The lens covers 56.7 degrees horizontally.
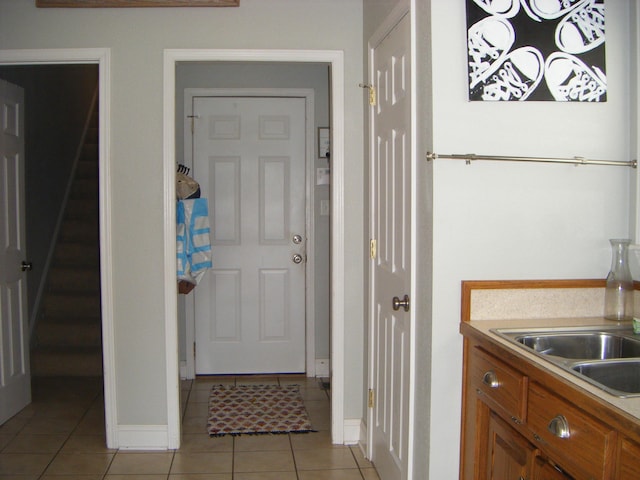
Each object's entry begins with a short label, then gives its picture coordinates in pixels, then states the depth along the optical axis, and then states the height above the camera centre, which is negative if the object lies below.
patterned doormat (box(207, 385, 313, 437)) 3.45 -1.25
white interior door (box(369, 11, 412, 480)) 2.33 -0.18
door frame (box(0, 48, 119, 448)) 3.03 +0.16
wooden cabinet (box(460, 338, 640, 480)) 1.26 -0.55
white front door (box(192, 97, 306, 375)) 4.35 -0.15
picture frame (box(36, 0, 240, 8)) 2.98 +1.06
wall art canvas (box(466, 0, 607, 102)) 2.02 +0.55
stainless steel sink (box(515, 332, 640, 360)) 1.86 -0.42
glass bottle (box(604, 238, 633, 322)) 2.01 -0.26
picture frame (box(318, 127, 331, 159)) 4.34 +0.53
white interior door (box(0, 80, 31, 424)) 3.53 -0.30
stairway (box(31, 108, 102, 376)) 4.41 -0.70
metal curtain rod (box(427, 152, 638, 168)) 1.97 +0.18
